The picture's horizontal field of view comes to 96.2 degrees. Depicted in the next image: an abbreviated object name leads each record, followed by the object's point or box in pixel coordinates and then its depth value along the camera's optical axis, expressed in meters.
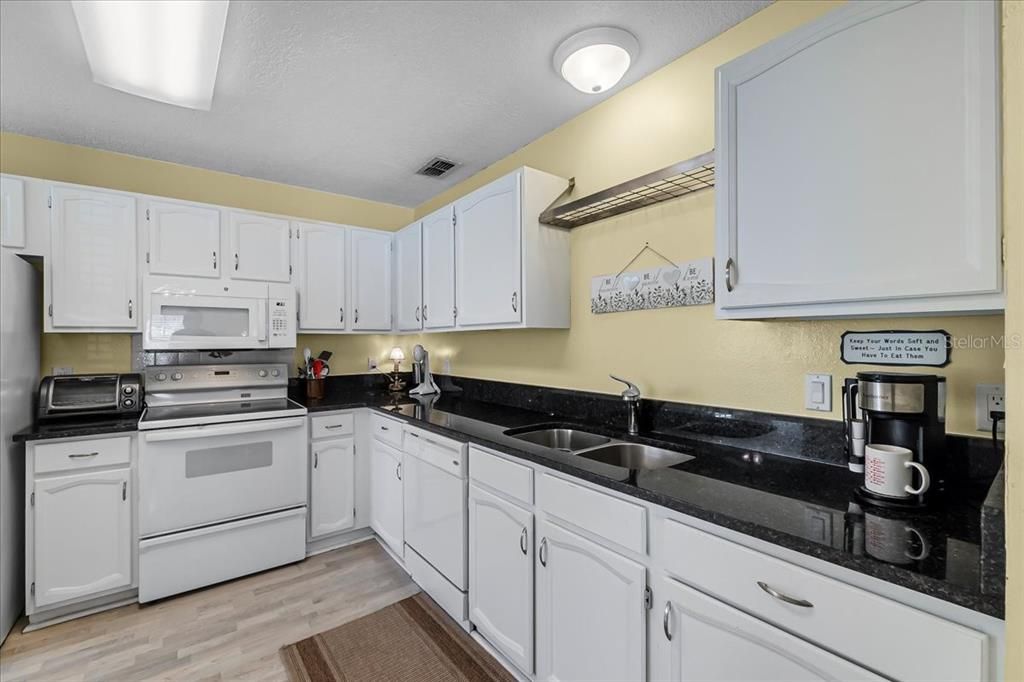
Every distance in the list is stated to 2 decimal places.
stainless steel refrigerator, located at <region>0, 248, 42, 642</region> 2.01
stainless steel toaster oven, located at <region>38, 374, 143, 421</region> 2.32
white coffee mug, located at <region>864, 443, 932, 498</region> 1.06
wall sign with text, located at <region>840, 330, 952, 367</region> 1.28
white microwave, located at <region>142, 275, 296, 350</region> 2.60
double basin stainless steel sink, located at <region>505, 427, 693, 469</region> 1.79
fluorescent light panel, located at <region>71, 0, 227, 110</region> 1.61
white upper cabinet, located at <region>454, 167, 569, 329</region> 2.27
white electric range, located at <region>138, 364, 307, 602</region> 2.33
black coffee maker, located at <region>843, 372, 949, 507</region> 1.12
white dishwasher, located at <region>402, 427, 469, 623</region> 2.03
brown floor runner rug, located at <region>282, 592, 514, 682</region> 1.83
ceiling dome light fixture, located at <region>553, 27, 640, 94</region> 1.77
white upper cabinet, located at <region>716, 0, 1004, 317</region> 0.97
